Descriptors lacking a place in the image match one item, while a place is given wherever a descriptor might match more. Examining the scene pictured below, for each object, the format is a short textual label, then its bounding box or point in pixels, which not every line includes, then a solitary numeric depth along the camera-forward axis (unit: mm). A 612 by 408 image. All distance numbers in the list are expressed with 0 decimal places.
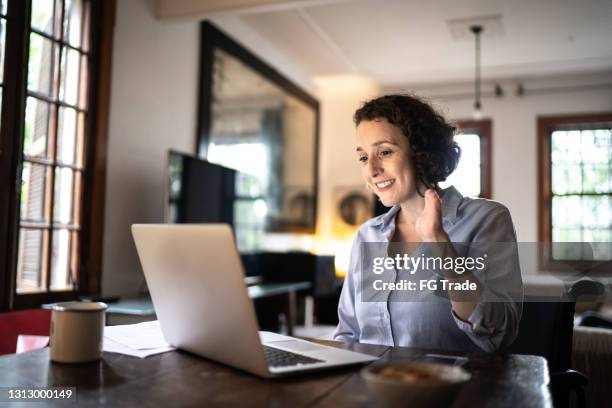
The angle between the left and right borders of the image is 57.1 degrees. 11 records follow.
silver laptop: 883
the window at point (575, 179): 6207
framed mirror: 4422
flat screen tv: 3463
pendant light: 4879
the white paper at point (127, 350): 1099
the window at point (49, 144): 2674
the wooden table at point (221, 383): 793
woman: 1271
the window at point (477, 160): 6652
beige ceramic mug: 1026
